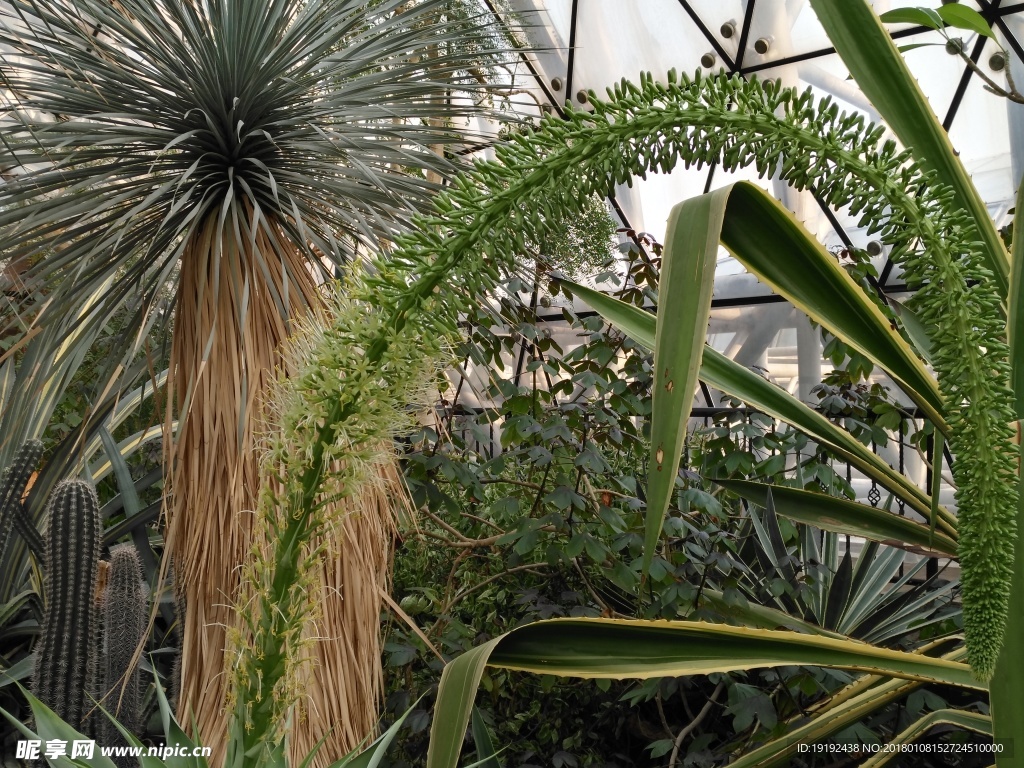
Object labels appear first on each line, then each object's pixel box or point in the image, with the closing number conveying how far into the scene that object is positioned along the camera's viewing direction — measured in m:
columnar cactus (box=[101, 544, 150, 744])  2.50
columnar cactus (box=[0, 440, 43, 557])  2.96
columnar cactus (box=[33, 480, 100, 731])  2.36
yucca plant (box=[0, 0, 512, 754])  1.83
